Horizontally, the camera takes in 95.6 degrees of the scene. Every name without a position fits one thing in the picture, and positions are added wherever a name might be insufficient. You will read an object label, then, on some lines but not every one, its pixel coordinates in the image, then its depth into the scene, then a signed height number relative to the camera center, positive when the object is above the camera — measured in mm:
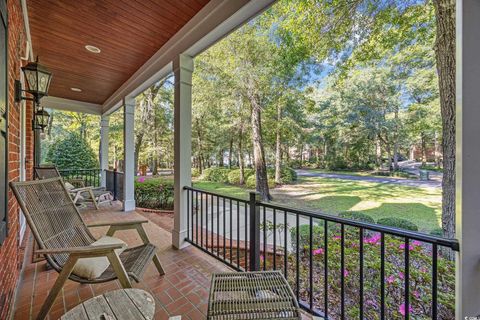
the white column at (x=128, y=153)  4949 +104
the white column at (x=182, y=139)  2982 +257
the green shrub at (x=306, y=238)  3451 -1334
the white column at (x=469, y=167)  1026 -52
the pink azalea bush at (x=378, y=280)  2168 -1402
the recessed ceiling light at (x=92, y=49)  3266 +1671
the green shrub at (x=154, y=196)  6016 -1086
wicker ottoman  1151 -815
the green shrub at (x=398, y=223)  3883 -1232
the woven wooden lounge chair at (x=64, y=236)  1488 -647
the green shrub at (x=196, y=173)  15878 -1186
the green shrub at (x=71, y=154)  12320 +211
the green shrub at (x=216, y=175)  13673 -1144
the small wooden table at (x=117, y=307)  917 -671
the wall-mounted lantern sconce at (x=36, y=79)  2148 +800
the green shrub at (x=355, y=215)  4411 -1277
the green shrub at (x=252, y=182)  11425 -1381
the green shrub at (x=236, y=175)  12855 -1086
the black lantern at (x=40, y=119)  3836 +690
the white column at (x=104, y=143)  6914 +465
